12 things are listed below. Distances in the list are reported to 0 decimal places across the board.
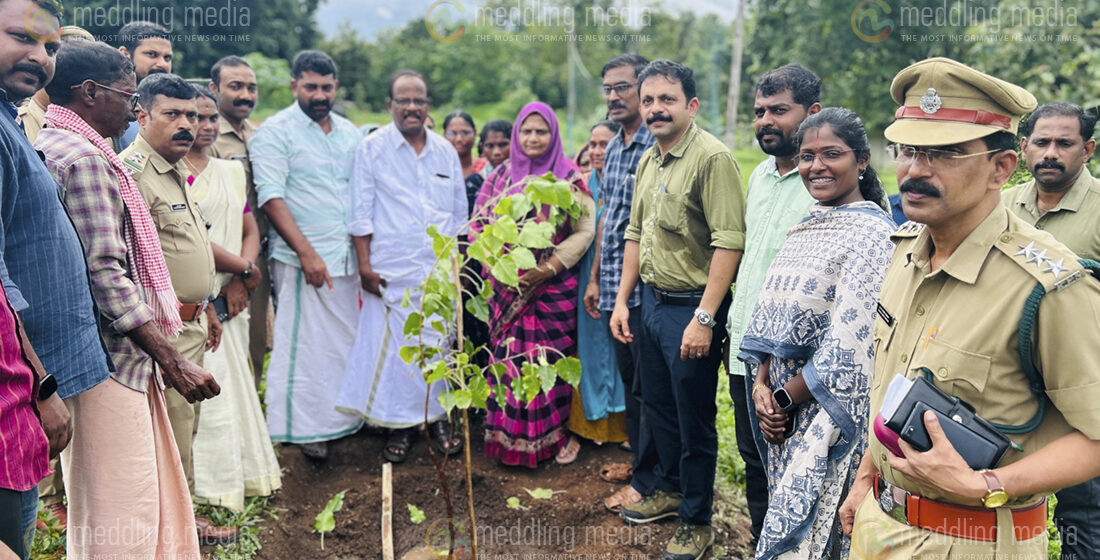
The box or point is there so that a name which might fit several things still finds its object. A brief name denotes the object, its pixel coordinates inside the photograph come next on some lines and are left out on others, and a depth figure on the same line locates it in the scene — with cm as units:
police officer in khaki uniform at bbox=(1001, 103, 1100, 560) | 319
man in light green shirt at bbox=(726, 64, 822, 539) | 297
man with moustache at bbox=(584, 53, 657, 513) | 395
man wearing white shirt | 455
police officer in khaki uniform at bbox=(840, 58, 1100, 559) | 155
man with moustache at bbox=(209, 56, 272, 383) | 437
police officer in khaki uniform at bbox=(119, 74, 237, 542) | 312
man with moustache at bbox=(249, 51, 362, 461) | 440
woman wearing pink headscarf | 434
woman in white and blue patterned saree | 239
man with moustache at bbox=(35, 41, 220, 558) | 246
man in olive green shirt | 323
